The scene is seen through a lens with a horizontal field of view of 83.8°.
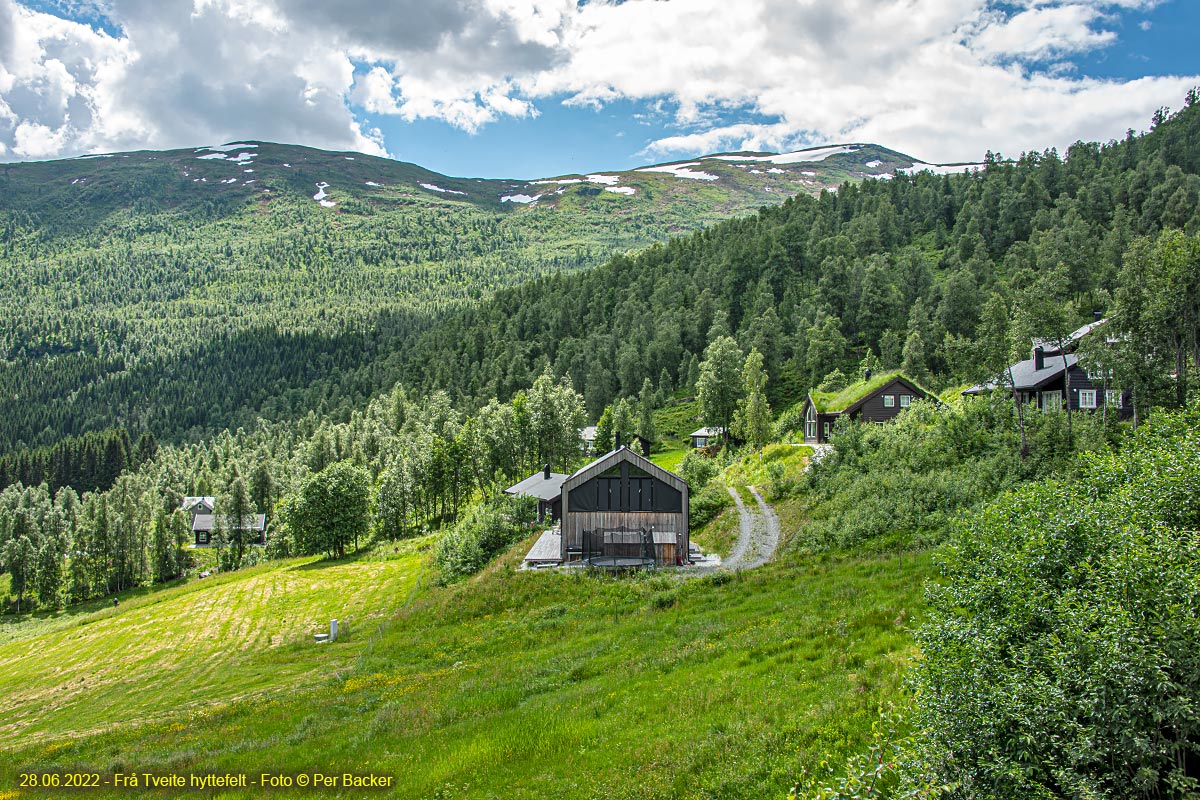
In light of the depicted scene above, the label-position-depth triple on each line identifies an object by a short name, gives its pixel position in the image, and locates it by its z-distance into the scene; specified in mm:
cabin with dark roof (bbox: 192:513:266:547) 104275
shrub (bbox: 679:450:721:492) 68112
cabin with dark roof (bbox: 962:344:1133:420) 54938
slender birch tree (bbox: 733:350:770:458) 76062
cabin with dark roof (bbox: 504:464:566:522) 64875
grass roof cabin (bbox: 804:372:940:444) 73812
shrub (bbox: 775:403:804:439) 91131
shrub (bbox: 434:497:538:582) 55312
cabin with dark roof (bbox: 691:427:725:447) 96938
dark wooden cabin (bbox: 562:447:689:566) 47500
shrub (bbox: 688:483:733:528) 55688
